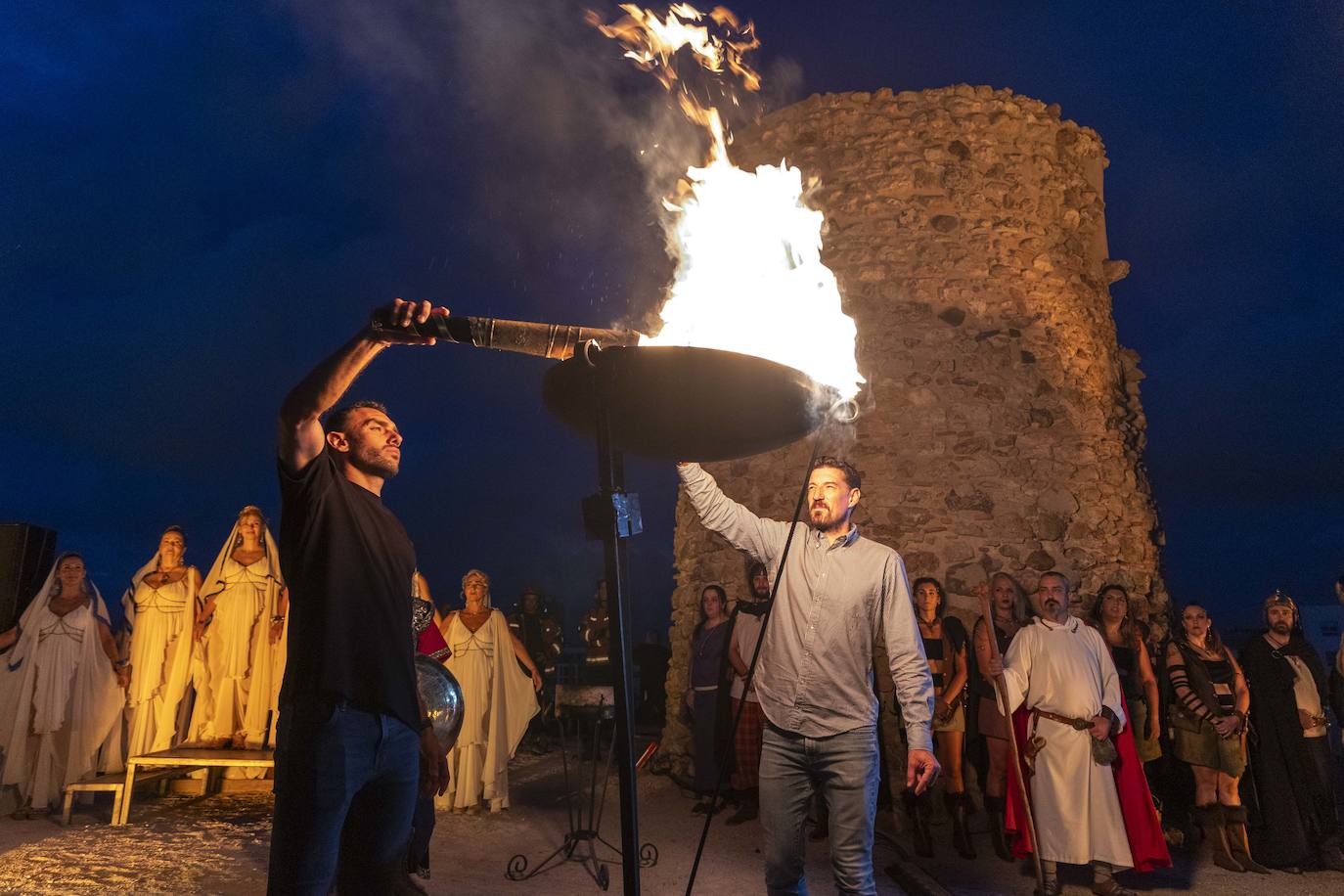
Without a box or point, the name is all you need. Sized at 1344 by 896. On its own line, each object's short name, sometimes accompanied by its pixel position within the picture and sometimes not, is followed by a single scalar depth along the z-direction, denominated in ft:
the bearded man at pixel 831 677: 9.16
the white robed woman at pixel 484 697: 22.35
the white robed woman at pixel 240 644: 23.52
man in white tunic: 15.99
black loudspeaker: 24.94
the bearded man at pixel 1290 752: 18.29
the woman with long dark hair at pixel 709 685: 23.85
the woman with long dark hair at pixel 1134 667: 19.88
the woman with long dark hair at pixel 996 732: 19.02
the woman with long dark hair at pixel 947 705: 19.03
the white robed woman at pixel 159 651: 23.26
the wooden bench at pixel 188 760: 20.10
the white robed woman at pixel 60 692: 21.39
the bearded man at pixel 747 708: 21.99
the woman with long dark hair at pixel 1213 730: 18.54
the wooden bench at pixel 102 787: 20.15
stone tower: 24.07
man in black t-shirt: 6.50
